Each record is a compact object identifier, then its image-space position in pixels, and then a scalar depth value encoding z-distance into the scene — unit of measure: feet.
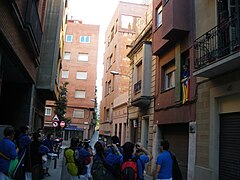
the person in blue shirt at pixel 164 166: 17.76
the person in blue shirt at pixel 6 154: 14.99
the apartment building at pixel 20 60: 19.17
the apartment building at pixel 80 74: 131.20
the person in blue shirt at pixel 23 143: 19.53
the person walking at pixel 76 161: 20.39
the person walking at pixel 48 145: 32.68
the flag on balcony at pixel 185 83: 29.94
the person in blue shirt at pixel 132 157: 14.95
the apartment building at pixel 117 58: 82.80
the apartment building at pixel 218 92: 22.03
